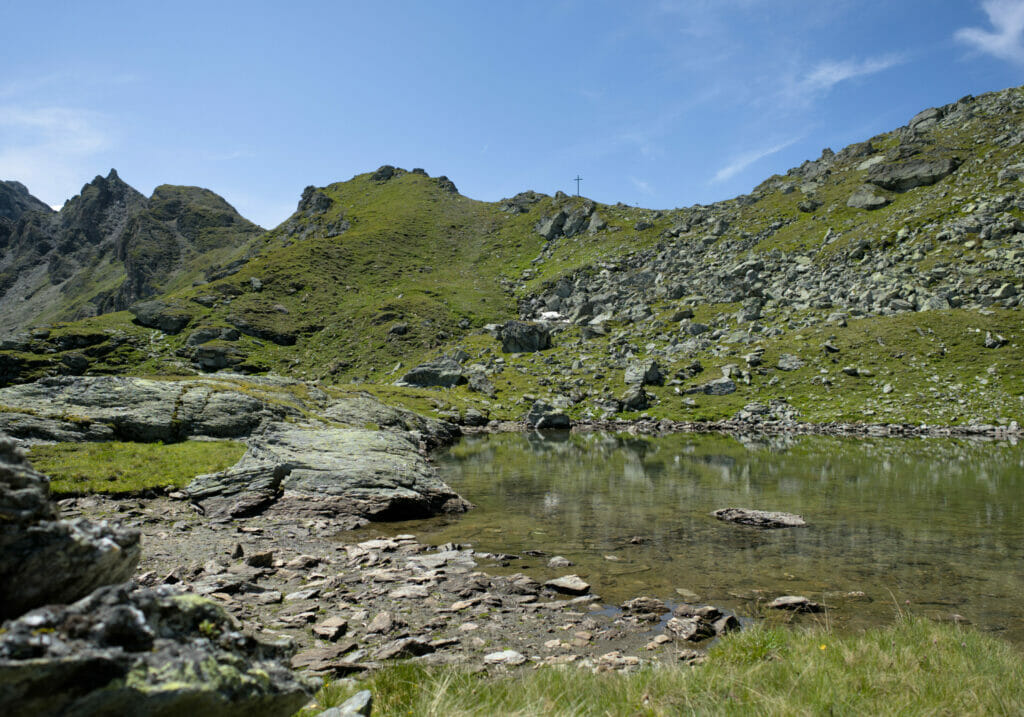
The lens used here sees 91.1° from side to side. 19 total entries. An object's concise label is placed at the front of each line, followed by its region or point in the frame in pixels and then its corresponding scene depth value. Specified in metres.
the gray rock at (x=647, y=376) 80.31
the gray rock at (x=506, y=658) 9.14
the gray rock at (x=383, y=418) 42.98
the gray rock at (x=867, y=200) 109.81
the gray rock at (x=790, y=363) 71.57
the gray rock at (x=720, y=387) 72.76
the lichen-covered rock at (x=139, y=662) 3.15
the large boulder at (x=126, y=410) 25.95
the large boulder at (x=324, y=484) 21.12
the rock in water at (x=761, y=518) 19.54
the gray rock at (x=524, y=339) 106.62
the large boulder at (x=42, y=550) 4.07
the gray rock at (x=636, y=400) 75.94
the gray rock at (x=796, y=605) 11.70
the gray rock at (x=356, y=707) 5.23
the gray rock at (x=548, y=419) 71.75
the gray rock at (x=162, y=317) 115.19
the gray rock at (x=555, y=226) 182.75
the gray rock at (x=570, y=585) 12.96
